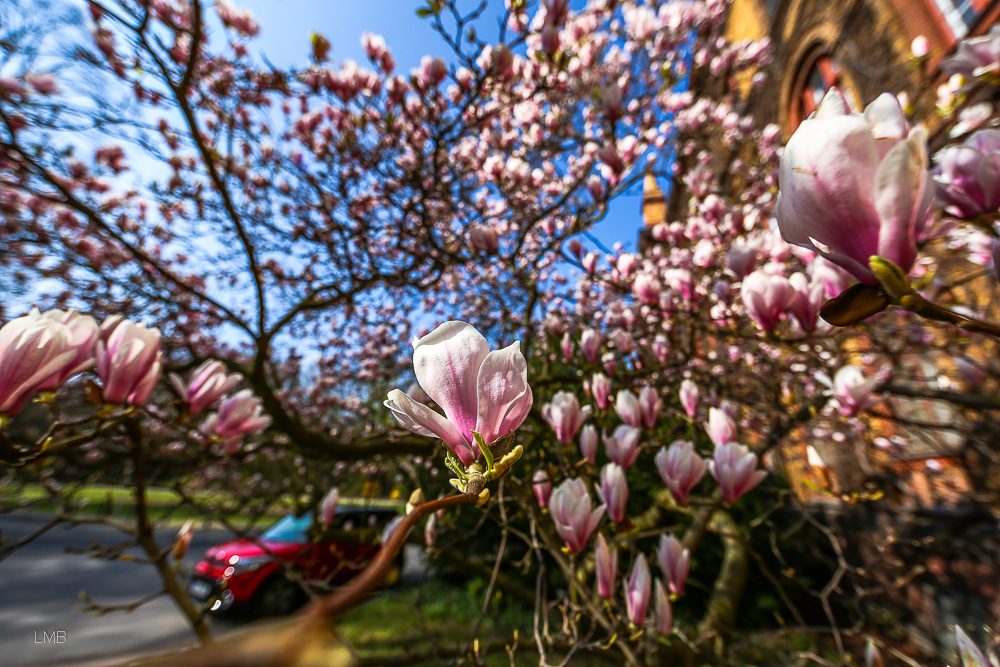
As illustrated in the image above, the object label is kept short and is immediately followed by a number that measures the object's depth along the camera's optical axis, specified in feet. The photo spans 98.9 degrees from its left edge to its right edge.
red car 15.36
